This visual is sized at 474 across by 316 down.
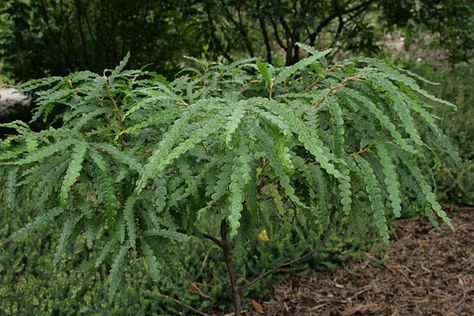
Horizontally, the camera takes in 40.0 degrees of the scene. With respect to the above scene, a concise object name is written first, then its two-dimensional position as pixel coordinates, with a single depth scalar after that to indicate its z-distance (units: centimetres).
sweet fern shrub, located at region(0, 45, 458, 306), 142
